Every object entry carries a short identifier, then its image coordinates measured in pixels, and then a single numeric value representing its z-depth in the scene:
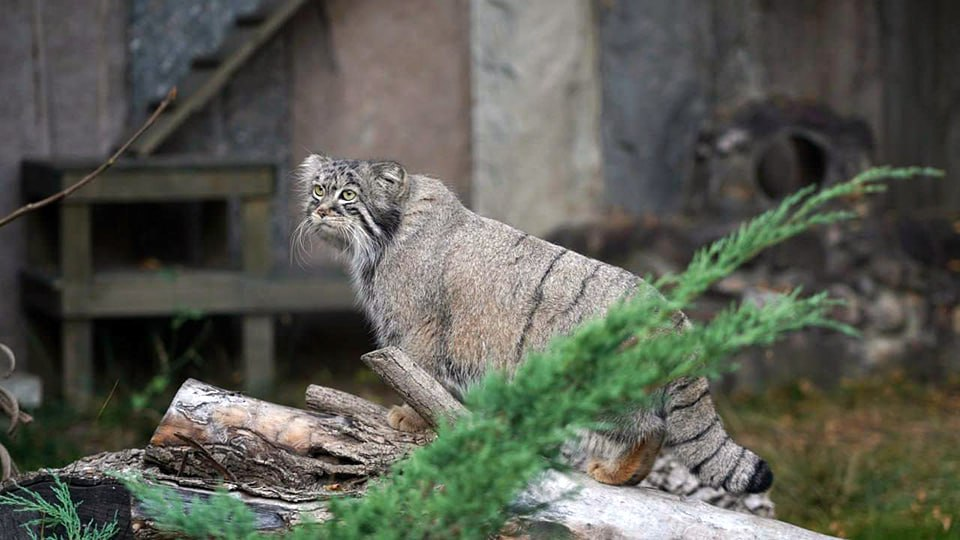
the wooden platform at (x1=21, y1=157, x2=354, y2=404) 13.02
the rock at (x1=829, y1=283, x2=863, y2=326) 15.08
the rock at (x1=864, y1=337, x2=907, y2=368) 15.27
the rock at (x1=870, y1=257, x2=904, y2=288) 15.24
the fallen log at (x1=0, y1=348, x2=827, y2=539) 6.84
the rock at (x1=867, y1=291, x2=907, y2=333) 15.27
